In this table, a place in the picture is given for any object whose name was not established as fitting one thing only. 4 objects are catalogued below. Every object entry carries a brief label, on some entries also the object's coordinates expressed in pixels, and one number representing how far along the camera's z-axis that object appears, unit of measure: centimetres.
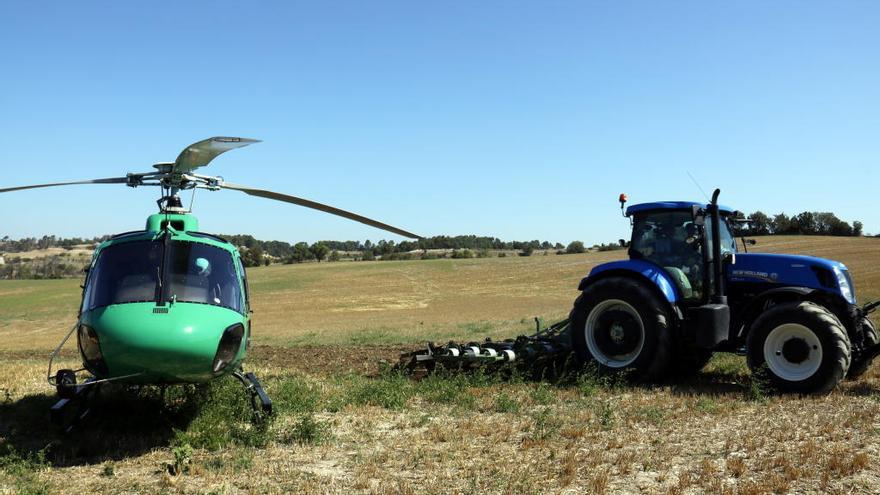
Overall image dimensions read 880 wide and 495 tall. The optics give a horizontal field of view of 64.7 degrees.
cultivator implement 912
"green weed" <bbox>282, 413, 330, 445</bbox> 611
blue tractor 763
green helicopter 543
